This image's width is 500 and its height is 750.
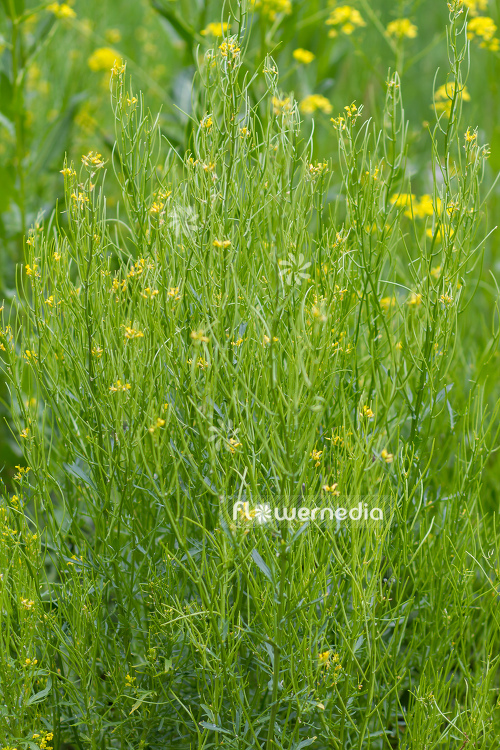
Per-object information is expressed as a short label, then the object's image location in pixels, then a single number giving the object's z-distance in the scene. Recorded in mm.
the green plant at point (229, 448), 2531
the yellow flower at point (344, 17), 5484
